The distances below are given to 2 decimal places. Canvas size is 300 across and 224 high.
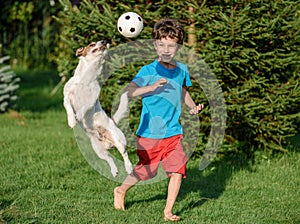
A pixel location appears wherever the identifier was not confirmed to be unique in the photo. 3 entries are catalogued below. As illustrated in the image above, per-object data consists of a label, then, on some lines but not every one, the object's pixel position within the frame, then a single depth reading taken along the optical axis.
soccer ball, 9.51
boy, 9.23
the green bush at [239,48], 12.08
